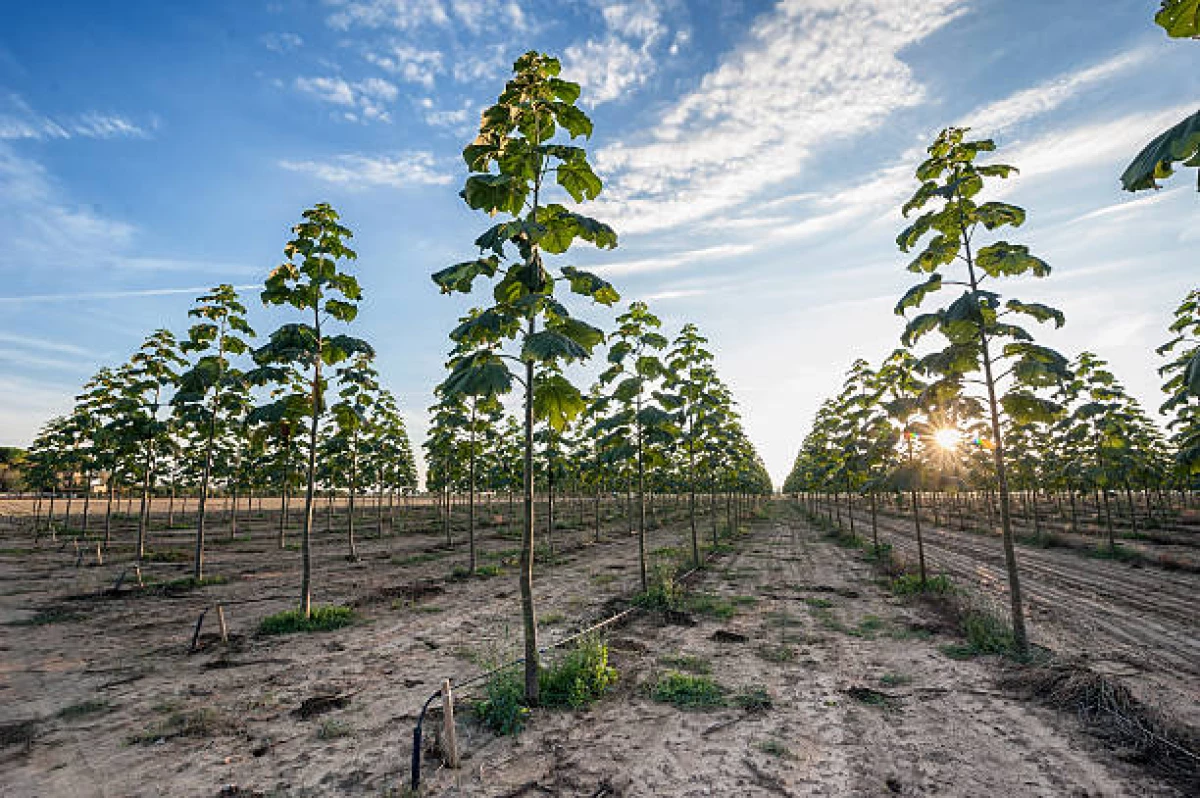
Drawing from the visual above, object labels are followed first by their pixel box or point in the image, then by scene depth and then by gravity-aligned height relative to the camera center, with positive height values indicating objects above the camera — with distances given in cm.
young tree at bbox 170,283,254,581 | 1873 +405
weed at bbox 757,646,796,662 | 1052 -402
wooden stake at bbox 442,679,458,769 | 625 -331
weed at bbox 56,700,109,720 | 834 -382
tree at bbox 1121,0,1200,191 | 406 +263
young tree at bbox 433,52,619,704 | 766 +394
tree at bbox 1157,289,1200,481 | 1456 +238
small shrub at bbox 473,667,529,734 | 748 -361
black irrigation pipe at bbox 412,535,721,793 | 559 -338
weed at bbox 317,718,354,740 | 732 -374
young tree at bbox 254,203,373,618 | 1412 +487
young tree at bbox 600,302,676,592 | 1583 +301
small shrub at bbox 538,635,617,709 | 841 -360
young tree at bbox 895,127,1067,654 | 1003 +316
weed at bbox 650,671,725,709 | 828 -382
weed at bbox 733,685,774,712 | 806 -383
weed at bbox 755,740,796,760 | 654 -374
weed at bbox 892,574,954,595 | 1636 -413
